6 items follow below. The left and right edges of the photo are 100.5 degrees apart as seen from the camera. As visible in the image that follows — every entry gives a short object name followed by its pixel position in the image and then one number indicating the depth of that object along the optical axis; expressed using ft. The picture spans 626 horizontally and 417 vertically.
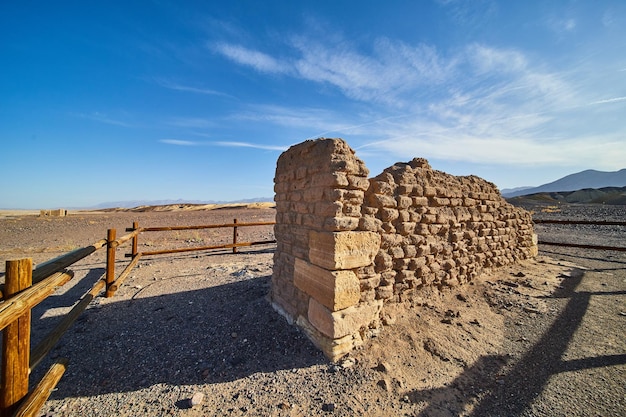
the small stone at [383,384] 9.05
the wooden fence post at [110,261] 16.06
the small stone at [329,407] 8.20
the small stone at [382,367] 9.80
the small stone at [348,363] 9.98
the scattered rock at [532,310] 13.91
